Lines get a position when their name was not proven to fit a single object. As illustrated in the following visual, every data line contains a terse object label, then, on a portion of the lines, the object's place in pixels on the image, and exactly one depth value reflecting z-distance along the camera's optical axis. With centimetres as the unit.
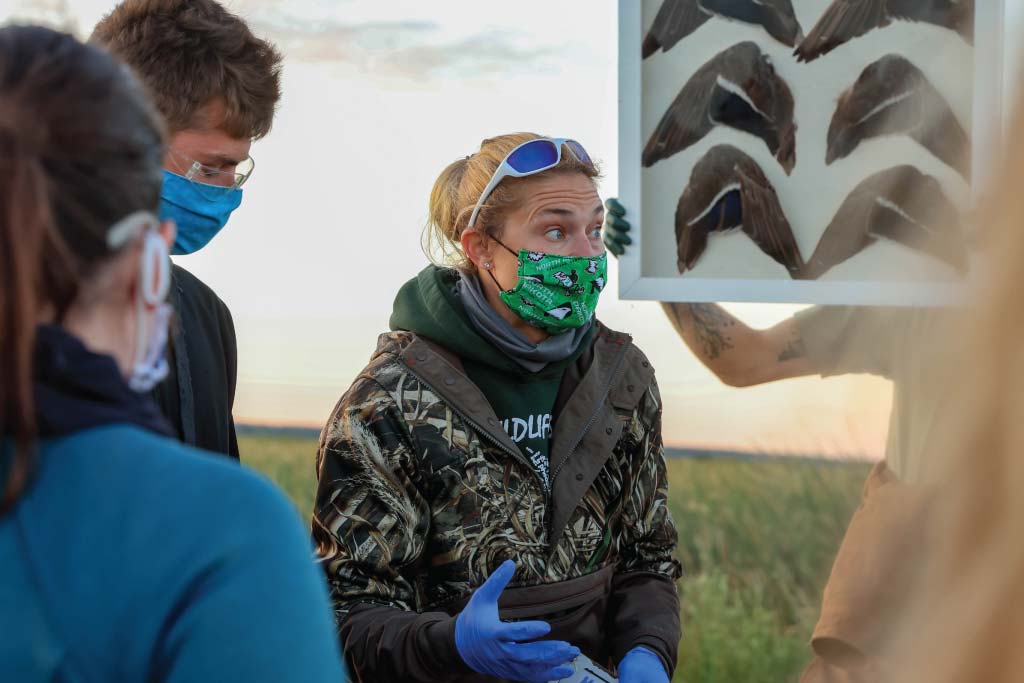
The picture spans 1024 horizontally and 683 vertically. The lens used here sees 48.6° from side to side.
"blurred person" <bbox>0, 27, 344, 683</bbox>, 90
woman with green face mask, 242
